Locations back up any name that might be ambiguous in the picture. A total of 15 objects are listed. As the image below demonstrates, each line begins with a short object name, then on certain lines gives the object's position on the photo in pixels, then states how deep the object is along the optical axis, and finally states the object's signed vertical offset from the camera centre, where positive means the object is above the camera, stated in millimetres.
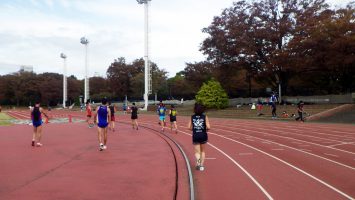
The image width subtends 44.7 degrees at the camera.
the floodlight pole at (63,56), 90175 +9269
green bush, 50594 +550
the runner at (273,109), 34312 -655
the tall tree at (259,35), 45906 +7244
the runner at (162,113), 22875 -661
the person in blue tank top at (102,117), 13797 -530
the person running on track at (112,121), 23491 -1140
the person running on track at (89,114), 27145 -864
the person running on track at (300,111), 29859 -722
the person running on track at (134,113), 24094 -703
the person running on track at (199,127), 9852 -605
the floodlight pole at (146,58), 56406 +5626
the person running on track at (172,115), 21797 -731
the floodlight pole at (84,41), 78500 +10799
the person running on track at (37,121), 15250 -731
